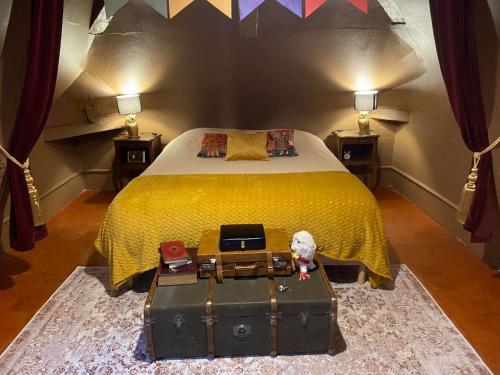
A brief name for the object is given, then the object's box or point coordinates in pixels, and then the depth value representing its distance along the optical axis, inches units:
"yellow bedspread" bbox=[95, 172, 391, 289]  90.2
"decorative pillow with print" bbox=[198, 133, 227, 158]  135.6
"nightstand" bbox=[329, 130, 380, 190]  151.4
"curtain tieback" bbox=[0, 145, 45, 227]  93.3
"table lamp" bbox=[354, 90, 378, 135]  145.9
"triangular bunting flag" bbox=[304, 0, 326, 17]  86.1
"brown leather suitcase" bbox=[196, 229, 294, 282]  76.9
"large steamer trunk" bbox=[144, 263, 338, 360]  70.7
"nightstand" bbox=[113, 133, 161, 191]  150.6
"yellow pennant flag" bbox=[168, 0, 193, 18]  87.1
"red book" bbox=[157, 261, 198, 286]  75.9
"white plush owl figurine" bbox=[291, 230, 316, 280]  78.0
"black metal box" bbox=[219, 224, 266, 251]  77.9
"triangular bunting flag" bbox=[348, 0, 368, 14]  86.2
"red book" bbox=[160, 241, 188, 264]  77.6
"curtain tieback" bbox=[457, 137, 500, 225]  96.1
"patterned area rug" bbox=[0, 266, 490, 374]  72.6
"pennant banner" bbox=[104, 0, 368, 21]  84.7
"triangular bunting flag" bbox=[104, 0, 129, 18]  84.6
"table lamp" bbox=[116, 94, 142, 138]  146.5
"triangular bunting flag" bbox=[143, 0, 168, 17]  85.7
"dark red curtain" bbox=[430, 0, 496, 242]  89.0
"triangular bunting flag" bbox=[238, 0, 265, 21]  90.8
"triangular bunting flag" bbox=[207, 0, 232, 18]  87.1
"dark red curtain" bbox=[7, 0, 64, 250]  89.6
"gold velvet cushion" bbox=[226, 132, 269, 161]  131.7
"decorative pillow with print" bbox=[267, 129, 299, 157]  135.8
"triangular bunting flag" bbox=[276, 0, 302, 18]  92.4
